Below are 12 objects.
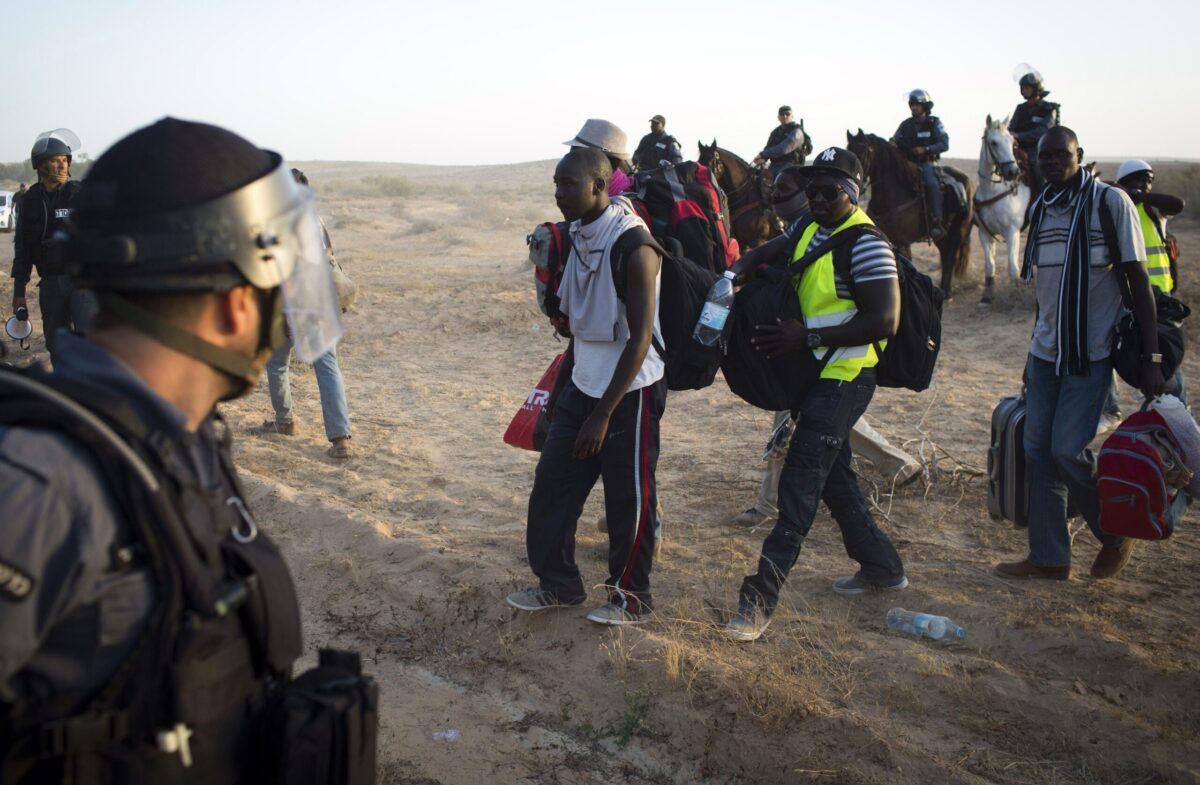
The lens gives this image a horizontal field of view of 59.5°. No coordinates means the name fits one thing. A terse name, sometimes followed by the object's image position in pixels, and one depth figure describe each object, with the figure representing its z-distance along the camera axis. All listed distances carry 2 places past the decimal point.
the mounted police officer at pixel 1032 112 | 12.66
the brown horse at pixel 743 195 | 11.63
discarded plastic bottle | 4.41
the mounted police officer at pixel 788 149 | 13.12
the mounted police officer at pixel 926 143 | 12.61
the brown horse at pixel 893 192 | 12.64
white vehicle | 24.62
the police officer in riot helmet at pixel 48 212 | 6.15
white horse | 13.51
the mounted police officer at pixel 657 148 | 13.11
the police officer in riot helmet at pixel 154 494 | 1.36
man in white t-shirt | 3.99
